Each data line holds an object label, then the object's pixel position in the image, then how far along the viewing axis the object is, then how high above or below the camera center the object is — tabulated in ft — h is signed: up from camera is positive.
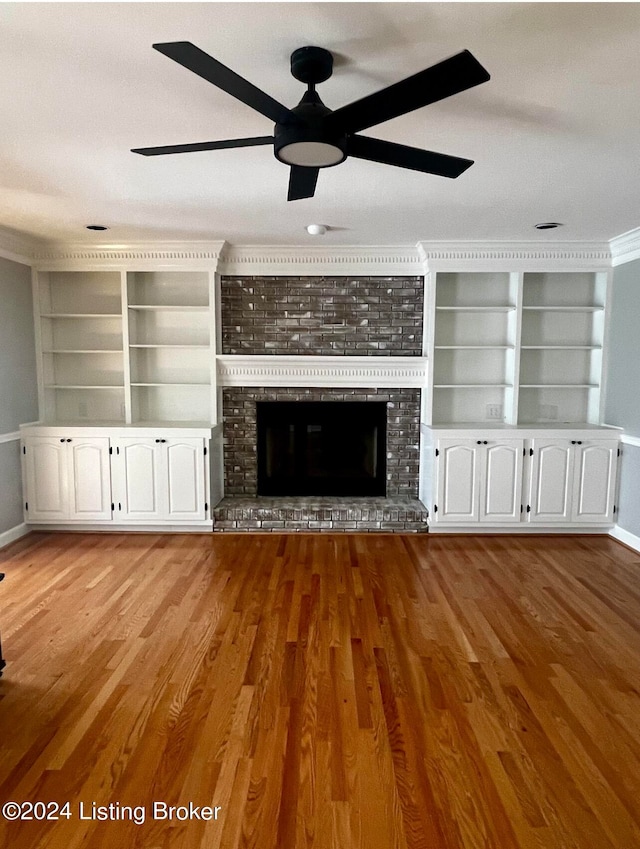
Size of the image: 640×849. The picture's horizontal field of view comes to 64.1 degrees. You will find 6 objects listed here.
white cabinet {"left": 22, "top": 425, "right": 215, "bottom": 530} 14.48 -3.00
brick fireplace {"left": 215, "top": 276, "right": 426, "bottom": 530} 15.69 +1.16
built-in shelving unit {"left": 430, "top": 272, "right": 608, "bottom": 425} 15.67 +0.68
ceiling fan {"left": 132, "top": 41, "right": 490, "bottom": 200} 4.63 +2.70
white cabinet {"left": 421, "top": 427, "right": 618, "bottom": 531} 14.38 -2.93
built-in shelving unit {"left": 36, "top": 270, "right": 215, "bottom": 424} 15.92 +0.64
